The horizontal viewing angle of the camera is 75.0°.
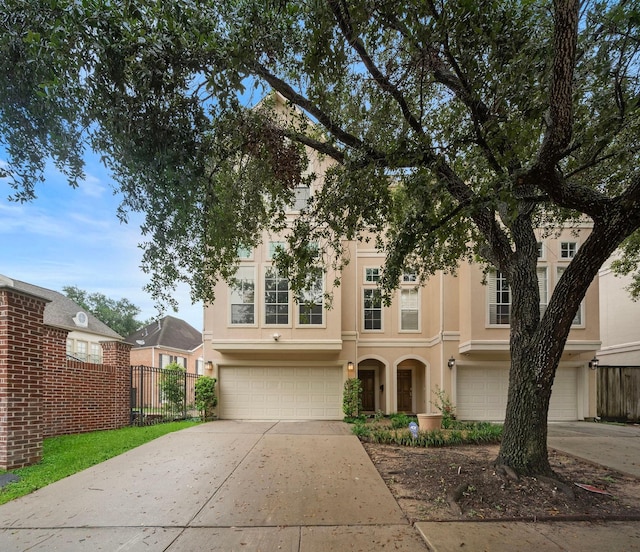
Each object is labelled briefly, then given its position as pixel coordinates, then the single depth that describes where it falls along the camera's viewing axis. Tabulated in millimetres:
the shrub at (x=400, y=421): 10297
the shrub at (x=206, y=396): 12586
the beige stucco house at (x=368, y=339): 12383
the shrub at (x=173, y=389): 13617
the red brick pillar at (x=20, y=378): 5906
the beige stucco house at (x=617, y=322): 15070
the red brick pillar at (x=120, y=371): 10406
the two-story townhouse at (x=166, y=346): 25641
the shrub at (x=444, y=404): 12445
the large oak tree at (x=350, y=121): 3955
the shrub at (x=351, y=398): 12688
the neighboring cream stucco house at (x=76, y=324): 19303
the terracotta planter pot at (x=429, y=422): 9156
